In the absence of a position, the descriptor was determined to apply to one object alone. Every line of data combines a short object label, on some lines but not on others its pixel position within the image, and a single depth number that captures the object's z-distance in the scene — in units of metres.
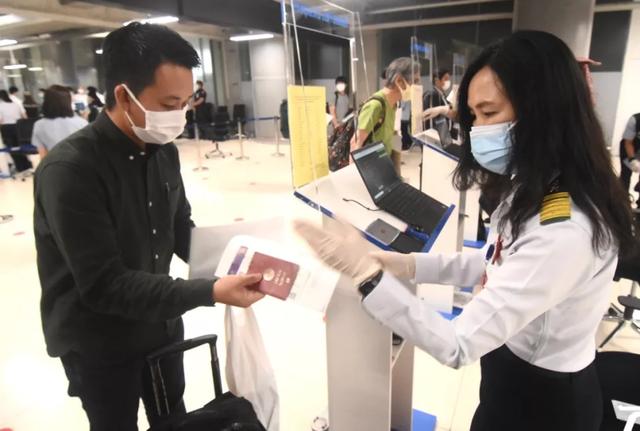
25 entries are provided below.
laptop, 1.49
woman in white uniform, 0.78
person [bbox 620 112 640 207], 3.89
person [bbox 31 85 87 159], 4.14
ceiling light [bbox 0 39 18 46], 10.21
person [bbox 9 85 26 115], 7.95
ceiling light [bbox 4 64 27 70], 11.10
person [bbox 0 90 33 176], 7.07
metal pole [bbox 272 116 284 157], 8.98
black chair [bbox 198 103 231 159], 9.31
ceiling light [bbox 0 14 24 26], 8.22
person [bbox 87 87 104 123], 8.18
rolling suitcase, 1.16
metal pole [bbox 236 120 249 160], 8.69
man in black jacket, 0.96
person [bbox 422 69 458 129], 3.90
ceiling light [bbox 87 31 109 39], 10.35
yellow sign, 1.38
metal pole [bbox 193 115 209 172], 7.59
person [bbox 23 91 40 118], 7.98
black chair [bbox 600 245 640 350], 1.87
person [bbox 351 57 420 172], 2.80
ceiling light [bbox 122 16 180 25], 7.88
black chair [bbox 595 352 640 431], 1.13
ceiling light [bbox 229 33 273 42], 11.01
